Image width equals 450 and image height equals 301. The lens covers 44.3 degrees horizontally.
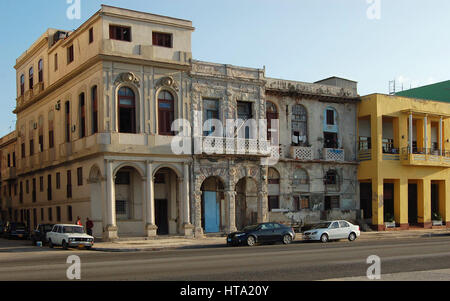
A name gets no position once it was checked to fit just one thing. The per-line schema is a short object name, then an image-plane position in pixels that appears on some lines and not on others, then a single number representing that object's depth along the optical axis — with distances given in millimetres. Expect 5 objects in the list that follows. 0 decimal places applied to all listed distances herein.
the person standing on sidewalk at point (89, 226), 31922
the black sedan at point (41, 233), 31750
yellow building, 42688
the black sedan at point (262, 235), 29125
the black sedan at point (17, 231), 41469
